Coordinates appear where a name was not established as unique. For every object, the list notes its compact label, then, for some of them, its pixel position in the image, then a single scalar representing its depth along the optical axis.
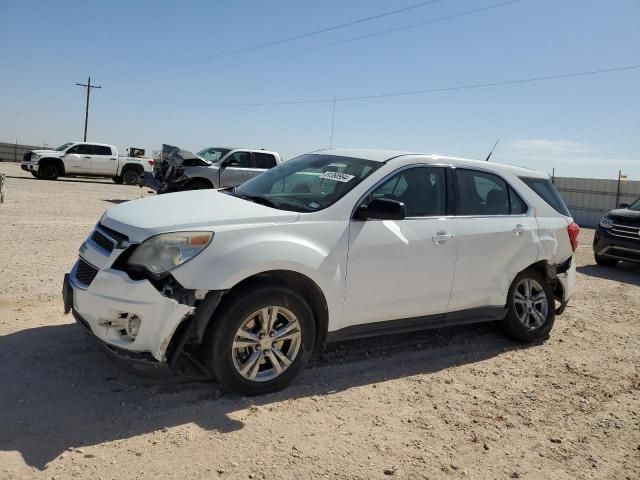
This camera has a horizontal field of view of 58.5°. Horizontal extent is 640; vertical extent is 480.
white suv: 3.67
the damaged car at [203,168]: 15.95
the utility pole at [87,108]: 52.62
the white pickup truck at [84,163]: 24.42
